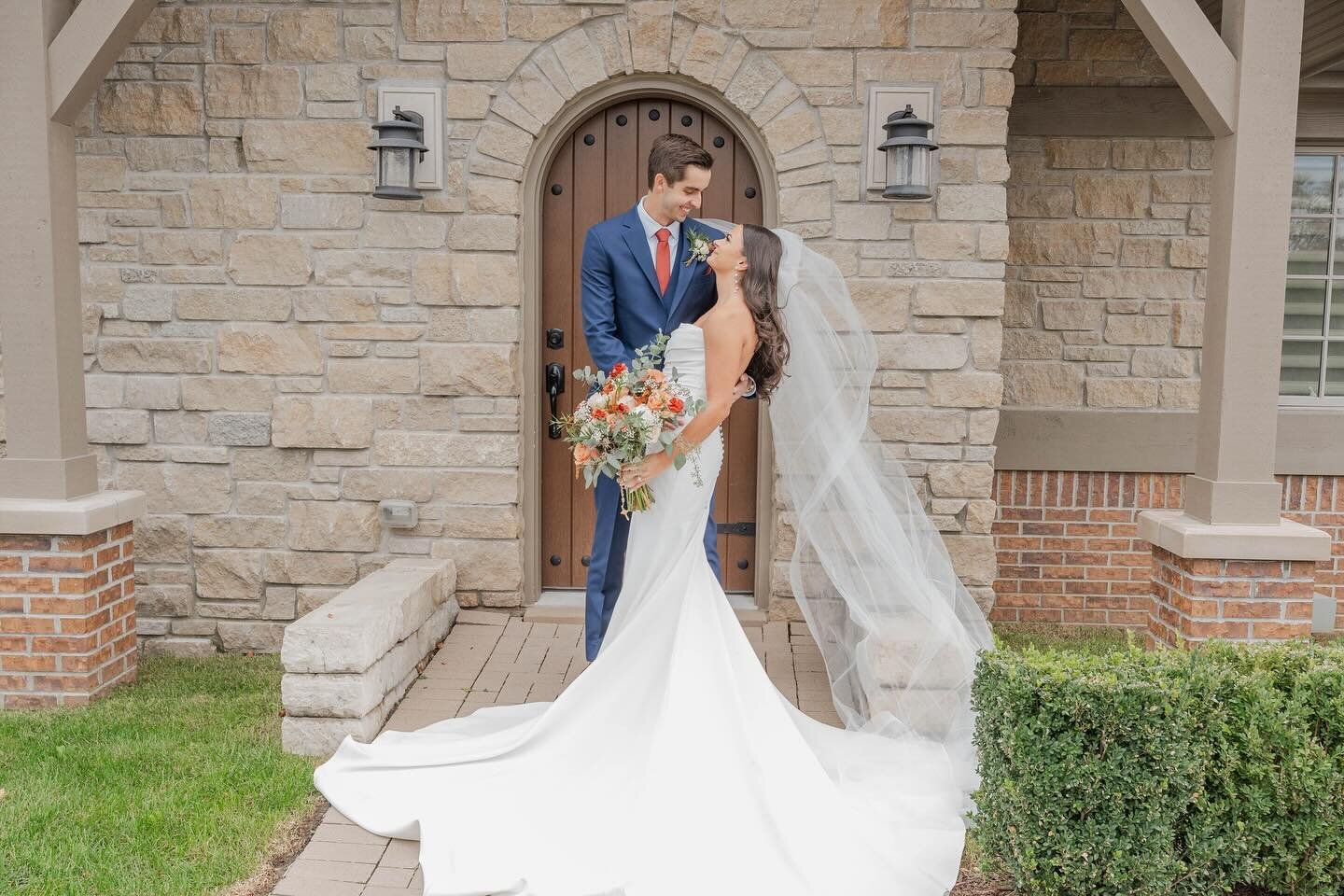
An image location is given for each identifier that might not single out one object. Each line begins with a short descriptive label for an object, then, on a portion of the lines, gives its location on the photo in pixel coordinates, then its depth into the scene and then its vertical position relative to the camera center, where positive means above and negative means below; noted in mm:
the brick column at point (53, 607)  4938 -1175
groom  4691 +285
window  6613 +444
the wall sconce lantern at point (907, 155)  5395 +979
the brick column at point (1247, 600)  4727 -1014
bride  3430 -1309
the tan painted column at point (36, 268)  4867 +331
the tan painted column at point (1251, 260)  4605 +416
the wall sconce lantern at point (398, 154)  5477 +957
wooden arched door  5883 +567
